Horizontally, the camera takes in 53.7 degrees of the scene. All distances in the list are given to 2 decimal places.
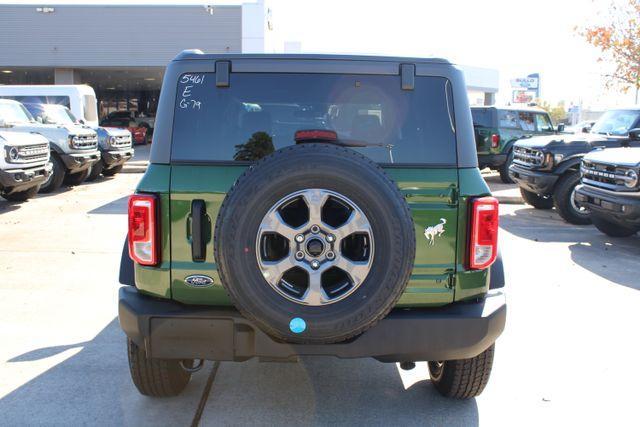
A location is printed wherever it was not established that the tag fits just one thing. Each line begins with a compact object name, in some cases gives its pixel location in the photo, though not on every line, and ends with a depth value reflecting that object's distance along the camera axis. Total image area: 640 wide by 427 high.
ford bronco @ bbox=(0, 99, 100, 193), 13.25
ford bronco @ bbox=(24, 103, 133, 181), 14.69
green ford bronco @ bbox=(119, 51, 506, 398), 2.77
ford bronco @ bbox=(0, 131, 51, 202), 10.20
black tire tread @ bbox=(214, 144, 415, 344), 2.80
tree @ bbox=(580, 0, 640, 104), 23.62
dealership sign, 69.62
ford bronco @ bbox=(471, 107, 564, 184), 16.11
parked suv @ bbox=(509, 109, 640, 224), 10.30
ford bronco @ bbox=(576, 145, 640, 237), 7.66
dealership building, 29.30
